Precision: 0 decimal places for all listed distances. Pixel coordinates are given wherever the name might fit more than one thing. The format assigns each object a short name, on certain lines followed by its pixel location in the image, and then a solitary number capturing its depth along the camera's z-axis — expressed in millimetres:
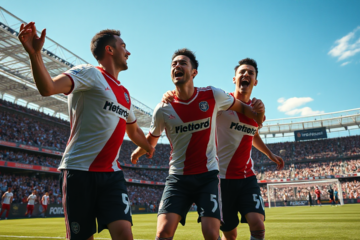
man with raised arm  2812
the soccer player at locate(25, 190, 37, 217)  19416
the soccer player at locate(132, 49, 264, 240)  3289
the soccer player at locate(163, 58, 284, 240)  3953
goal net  34519
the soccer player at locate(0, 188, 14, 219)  17461
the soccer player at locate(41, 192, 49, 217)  20228
